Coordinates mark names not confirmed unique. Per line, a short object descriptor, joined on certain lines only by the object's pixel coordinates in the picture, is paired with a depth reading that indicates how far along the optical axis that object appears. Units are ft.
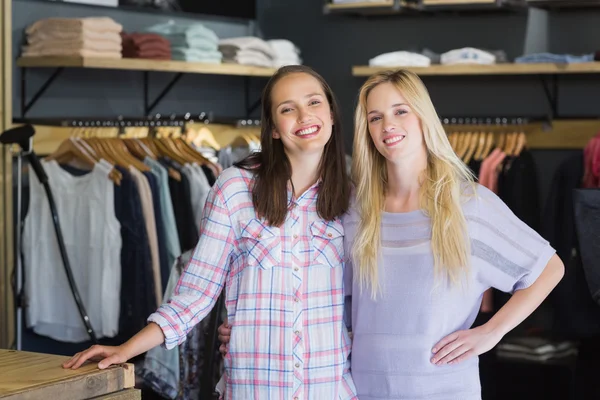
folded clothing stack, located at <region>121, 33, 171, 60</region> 17.07
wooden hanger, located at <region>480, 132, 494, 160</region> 18.03
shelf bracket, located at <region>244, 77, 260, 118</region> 21.94
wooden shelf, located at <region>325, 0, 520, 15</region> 18.61
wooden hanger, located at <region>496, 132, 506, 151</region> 18.28
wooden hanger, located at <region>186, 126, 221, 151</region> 18.28
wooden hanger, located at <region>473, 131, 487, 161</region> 17.97
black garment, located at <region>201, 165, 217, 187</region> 16.38
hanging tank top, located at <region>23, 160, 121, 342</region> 14.96
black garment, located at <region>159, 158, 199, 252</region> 15.81
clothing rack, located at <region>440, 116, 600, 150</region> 18.56
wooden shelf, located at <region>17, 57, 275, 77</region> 15.99
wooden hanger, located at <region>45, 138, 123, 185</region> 15.58
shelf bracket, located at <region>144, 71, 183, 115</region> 19.44
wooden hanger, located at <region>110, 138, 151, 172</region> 15.58
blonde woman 7.92
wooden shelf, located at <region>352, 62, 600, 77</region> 17.62
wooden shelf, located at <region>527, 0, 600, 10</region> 17.76
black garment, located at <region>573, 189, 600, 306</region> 9.74
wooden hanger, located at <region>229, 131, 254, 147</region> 19.52
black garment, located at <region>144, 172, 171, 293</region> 15.37
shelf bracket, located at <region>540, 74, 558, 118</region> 19.26
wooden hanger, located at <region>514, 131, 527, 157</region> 17.93
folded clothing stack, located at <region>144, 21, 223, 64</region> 18.02
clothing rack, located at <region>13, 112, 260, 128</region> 16.25
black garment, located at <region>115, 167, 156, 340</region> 14.94
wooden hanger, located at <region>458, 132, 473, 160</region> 18.15
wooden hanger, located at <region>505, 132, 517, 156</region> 18.07
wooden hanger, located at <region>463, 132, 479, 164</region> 18.11
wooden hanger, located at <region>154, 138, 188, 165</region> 16.52
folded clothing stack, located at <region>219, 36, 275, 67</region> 18.98
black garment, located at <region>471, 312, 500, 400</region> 17.81
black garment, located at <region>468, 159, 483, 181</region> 17.48
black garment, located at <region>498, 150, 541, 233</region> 17.10
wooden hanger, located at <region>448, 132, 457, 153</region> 18.38
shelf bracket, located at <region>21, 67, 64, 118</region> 16.88
